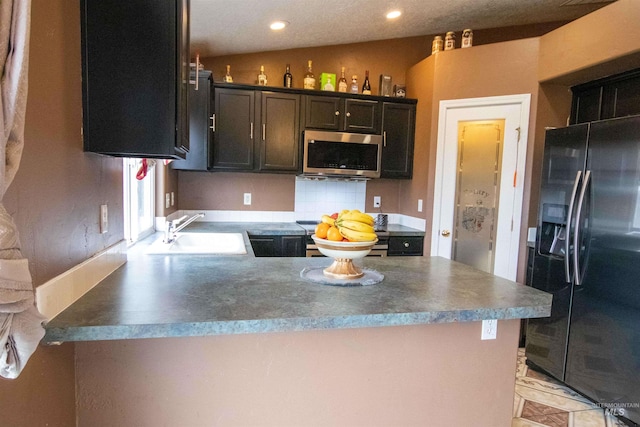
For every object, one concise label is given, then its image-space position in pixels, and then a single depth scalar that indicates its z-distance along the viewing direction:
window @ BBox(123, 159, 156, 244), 2.27
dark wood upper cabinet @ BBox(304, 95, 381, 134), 3.62
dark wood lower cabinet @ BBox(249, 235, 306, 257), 3.38
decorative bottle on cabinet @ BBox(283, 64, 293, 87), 3.65
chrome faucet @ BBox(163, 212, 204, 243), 2.46
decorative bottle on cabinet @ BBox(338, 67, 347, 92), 3.80
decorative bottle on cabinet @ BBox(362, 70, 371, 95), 3.86
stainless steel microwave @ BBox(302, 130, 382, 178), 3.58
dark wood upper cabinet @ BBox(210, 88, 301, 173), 3.46
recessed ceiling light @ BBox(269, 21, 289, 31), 3.02
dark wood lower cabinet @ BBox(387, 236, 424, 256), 3.52
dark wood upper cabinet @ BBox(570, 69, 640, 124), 2.52
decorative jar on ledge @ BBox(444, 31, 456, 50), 3.45
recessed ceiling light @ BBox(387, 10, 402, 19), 3.12
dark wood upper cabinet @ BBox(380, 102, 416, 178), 3.77
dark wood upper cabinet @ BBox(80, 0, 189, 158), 1.26
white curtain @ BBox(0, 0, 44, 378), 0.67
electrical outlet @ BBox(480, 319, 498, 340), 1.50
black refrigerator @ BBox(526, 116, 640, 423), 2.12
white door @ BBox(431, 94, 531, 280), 3.08
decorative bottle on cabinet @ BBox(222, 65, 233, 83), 3.54
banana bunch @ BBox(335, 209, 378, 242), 1.43
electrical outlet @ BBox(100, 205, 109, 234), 1.40
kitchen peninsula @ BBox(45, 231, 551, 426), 1.12
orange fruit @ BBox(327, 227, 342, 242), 1.44
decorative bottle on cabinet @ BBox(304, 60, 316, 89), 3.69
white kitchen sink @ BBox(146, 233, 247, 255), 2.32
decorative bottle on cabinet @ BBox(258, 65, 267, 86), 3.62
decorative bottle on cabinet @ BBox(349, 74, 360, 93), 3.81
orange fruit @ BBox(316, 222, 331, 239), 1.48
